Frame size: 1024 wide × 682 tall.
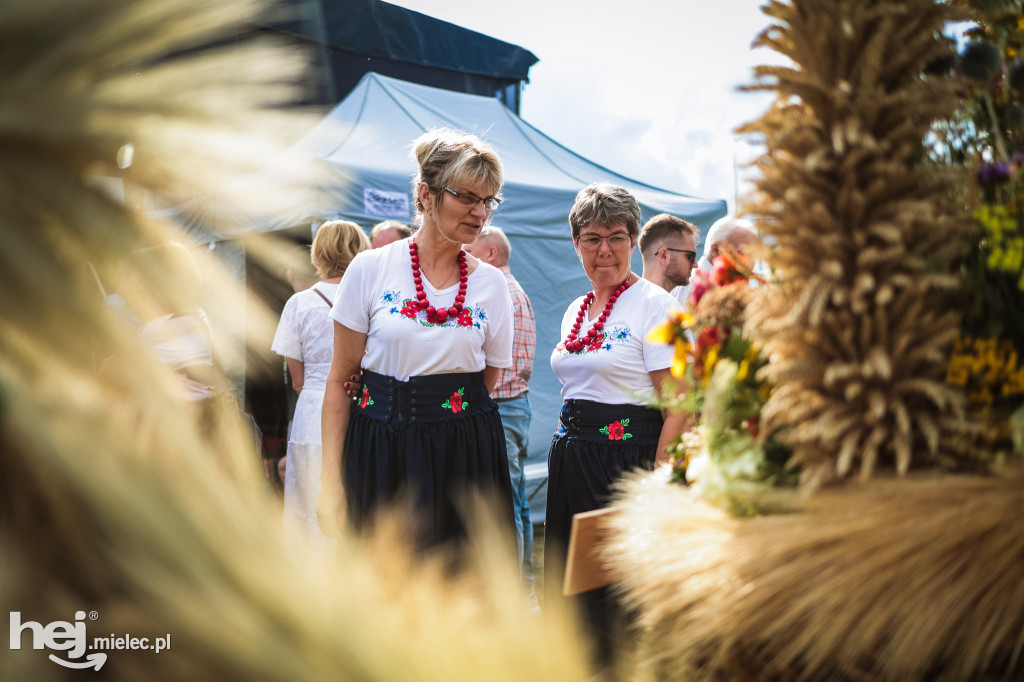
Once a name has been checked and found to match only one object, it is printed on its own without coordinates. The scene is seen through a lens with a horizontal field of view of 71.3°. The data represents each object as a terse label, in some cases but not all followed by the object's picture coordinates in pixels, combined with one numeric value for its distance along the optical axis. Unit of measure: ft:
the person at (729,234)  11.65
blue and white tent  19.25
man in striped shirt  14.38
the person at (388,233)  15.52
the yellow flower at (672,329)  3.66
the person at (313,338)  13.39
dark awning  30.27
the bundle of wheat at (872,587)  2.04
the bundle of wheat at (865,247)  2.25
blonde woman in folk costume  7.82
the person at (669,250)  12.46
